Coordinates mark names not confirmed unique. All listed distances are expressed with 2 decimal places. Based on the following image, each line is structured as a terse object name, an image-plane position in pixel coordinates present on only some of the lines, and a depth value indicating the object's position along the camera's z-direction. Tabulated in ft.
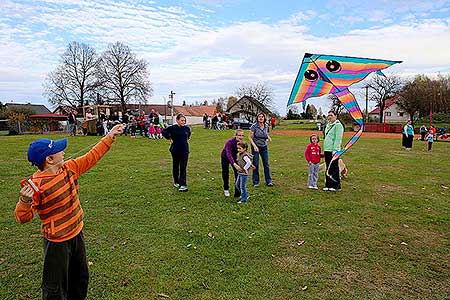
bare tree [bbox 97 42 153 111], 173.37
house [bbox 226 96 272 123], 238.62
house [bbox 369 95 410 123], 258.28
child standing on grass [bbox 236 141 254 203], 23.93
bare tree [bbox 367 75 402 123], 195.00
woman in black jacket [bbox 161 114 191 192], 27.02
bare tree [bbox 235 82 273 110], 238.89
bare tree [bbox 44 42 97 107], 169.78
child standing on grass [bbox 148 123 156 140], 75.87
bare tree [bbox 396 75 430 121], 174.60
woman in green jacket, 26.32
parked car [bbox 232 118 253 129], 132.14
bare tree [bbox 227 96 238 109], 319.39
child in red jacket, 28.40
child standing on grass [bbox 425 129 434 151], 59.29
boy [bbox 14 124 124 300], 9.75
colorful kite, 24.30
